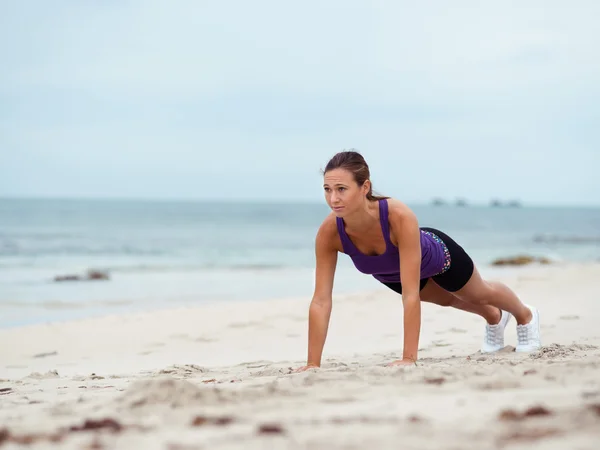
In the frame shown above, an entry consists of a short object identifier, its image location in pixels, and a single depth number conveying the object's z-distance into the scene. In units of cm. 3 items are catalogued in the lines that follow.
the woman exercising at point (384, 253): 410
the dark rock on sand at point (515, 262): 1730
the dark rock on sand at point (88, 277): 1389
